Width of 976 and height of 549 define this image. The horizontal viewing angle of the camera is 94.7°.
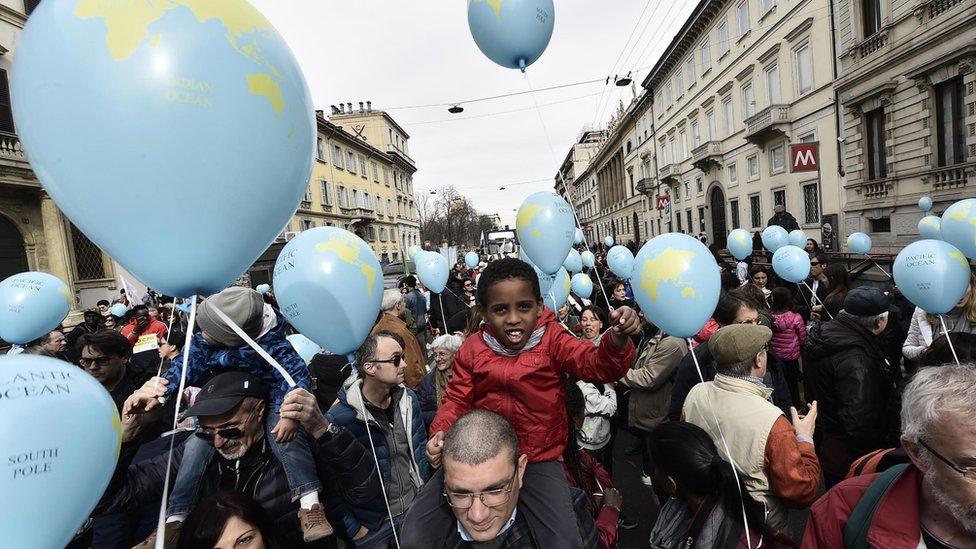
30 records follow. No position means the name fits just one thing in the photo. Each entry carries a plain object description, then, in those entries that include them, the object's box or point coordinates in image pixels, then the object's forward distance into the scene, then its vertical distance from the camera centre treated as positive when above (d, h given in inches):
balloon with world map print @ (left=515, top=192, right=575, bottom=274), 149.6 +2.2
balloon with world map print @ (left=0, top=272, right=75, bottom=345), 141.3 -4.1
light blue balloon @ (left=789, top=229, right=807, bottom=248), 327.6 -20.5
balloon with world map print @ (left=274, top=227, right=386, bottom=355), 85.7 -5.3
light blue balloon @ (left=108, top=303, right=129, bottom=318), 376.2 -21.6
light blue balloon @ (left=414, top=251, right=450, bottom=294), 268.7 -12.1
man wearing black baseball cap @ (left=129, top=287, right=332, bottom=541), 77.6 -21.4
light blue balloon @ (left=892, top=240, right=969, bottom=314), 120.3 -21.7
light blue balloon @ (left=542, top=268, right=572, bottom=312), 196.4 -23.9
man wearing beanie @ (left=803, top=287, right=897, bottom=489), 103.6 -42.0
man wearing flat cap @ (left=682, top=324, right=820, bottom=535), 74.6 -37.3
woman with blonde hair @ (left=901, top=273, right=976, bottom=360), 130.3 -38.4
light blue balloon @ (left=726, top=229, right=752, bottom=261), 315.3 -18.4
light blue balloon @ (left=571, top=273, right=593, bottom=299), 250.2 -28.2
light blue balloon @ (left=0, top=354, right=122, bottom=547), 38.4 -14.3
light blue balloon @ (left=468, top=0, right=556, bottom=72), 128.6 +62.2
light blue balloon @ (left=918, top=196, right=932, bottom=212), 458.0 -5.9
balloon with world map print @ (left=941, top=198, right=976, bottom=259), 142.8 -10.7
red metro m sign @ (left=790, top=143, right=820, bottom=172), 472.1 +55.4
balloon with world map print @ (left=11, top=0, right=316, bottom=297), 43.3 +15.7
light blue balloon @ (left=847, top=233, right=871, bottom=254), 316.2 -27.1
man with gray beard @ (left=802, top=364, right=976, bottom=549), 46.4 -31.4
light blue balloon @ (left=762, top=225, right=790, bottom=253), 326.6 -18.1
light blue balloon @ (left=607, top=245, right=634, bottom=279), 261.3 -18.6
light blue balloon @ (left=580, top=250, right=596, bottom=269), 340.8 -19.1
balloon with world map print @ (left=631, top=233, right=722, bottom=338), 84.0 -11.8
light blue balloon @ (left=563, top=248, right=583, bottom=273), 281.7 -17.6
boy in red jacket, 74.4 -22.6
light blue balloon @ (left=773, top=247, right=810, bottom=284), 215.8 -25.5
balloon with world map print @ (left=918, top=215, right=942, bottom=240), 231.5 -16.0
